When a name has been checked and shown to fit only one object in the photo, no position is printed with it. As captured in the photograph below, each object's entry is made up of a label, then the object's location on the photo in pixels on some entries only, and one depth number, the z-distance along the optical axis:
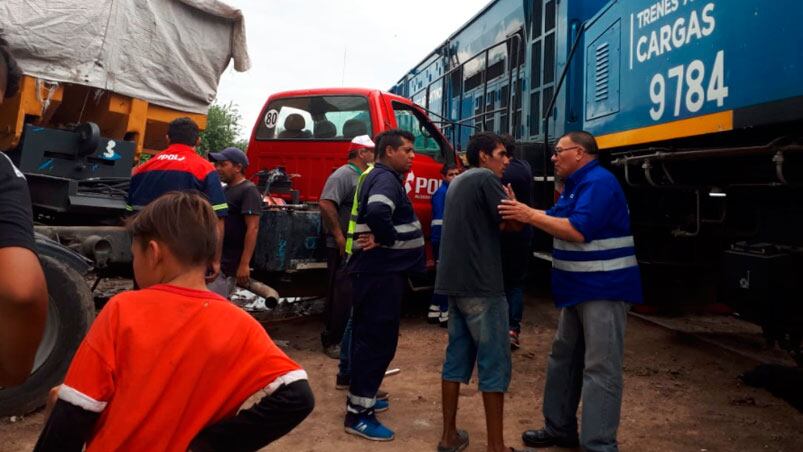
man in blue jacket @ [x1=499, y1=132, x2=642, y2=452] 2.89
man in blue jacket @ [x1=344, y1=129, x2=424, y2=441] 3.37
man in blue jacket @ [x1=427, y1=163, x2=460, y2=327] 5.93
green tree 25.61
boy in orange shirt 1.24
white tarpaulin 3.89
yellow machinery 3.86
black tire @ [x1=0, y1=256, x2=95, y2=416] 3.32
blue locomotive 3.12
